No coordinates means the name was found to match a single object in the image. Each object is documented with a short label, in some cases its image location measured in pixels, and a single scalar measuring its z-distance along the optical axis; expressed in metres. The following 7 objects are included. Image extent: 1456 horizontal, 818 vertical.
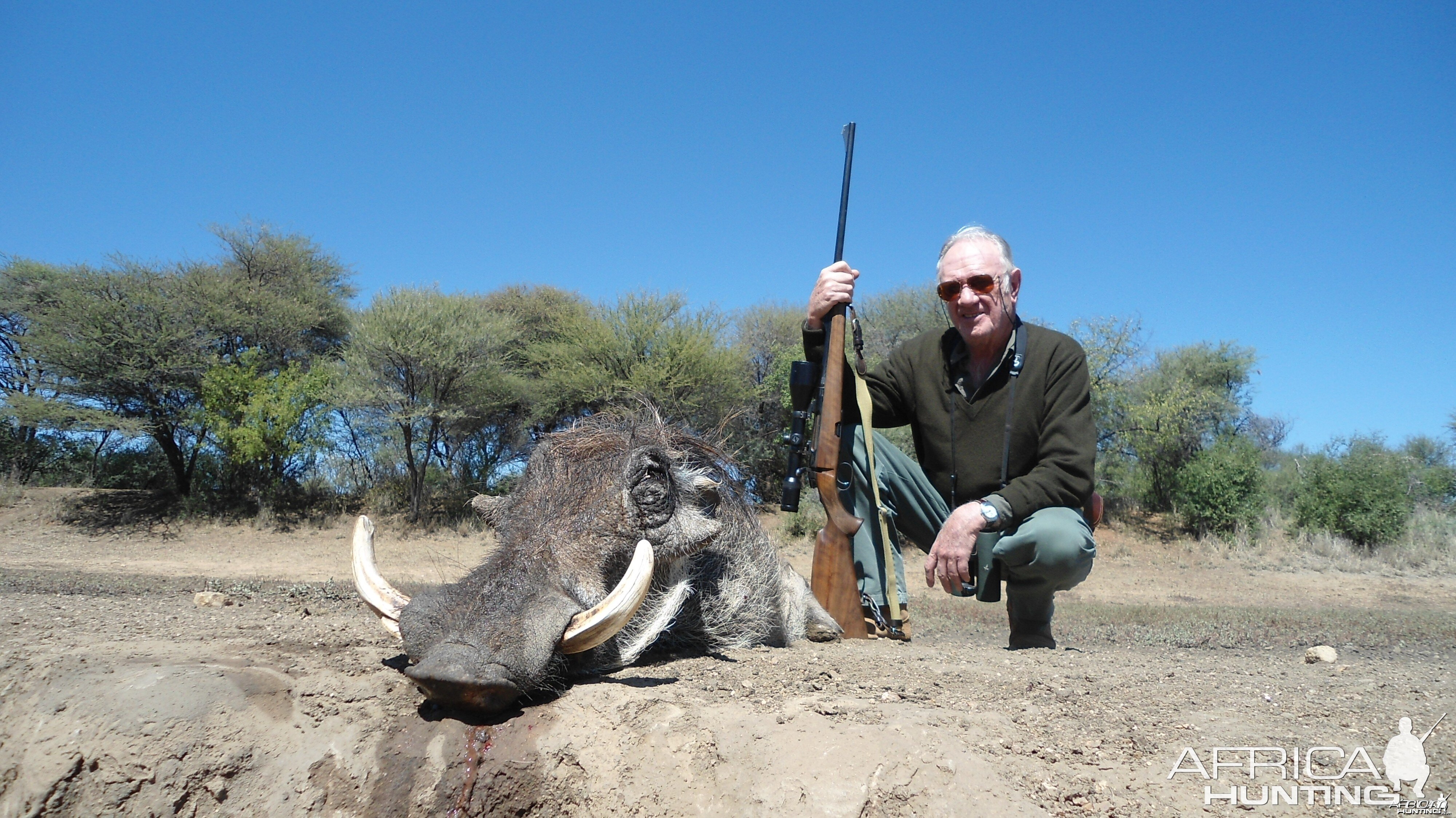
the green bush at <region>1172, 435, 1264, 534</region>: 19.25
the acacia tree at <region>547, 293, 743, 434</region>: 16.69
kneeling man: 3.62
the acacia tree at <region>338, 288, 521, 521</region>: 17.50
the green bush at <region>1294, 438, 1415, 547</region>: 16.66
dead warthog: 2.34
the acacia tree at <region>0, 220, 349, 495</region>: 16.88
